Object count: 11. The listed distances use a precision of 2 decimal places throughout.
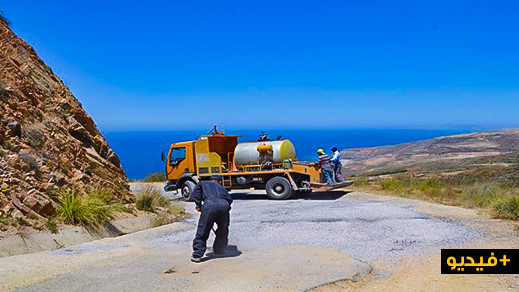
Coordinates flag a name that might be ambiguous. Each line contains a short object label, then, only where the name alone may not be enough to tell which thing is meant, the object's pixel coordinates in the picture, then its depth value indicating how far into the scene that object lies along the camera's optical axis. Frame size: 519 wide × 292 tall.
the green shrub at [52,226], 9.38
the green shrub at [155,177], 30.97
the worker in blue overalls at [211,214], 7.78
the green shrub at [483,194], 14.80
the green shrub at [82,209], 10.11
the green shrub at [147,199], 13.07
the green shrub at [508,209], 11.88
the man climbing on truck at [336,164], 18.00
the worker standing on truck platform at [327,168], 17.62
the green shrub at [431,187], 18.36
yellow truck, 17.92
